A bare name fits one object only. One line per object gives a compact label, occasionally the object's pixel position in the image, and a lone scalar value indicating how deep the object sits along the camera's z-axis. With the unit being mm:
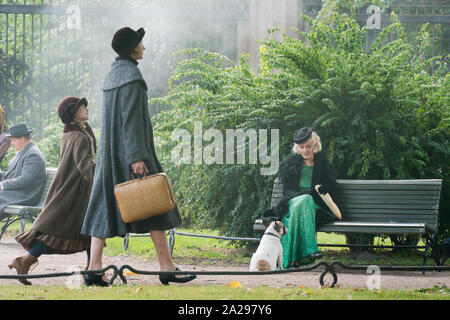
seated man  18469
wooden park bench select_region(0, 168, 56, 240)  18641
